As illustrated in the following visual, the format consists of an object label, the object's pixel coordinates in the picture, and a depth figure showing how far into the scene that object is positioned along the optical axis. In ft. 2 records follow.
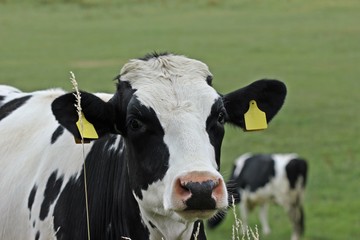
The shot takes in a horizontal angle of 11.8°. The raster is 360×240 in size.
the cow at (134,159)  28.19
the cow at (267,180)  95.73
